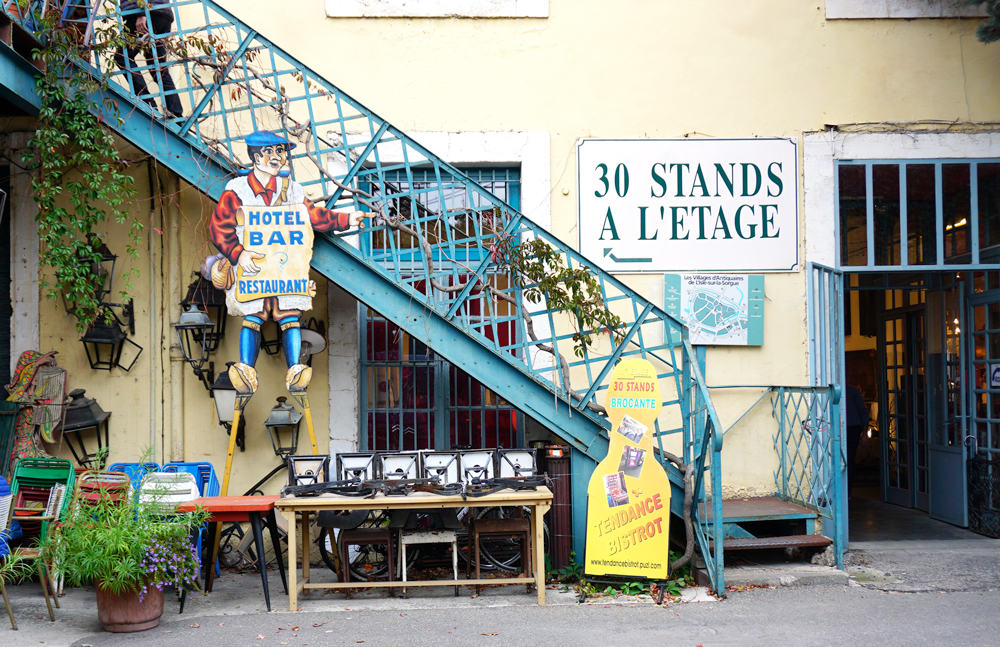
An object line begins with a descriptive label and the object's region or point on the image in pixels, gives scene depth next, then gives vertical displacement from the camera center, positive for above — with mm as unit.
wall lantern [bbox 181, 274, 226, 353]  7470 +440
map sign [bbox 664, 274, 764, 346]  7617 +366
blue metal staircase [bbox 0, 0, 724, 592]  6523 +955
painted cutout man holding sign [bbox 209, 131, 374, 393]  6648 +925
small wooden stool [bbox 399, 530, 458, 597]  6191 -1428
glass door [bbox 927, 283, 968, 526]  8211 -661
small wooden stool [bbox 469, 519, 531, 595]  6258 -1385
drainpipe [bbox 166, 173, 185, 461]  7512 +258
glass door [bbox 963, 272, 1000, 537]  7793 -651
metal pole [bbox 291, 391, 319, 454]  6934 -498
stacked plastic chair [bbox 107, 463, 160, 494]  6762 -976
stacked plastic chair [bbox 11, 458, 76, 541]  6355 -978
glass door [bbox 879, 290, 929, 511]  9117 -685
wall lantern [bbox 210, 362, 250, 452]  7188 -406
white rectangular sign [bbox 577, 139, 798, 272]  7668 +1305
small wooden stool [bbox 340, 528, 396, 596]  6289 -1450
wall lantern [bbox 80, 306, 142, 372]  7410 +61
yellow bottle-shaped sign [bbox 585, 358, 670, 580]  6121 -1104
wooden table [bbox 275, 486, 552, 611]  5848 -1108
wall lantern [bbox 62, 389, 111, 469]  7266 -626
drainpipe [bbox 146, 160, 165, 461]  7496 +291
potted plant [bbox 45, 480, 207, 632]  5250 -1301
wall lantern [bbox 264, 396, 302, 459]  7305 -726
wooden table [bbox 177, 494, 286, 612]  5812 -1115
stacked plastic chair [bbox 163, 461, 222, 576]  6855 -1043
